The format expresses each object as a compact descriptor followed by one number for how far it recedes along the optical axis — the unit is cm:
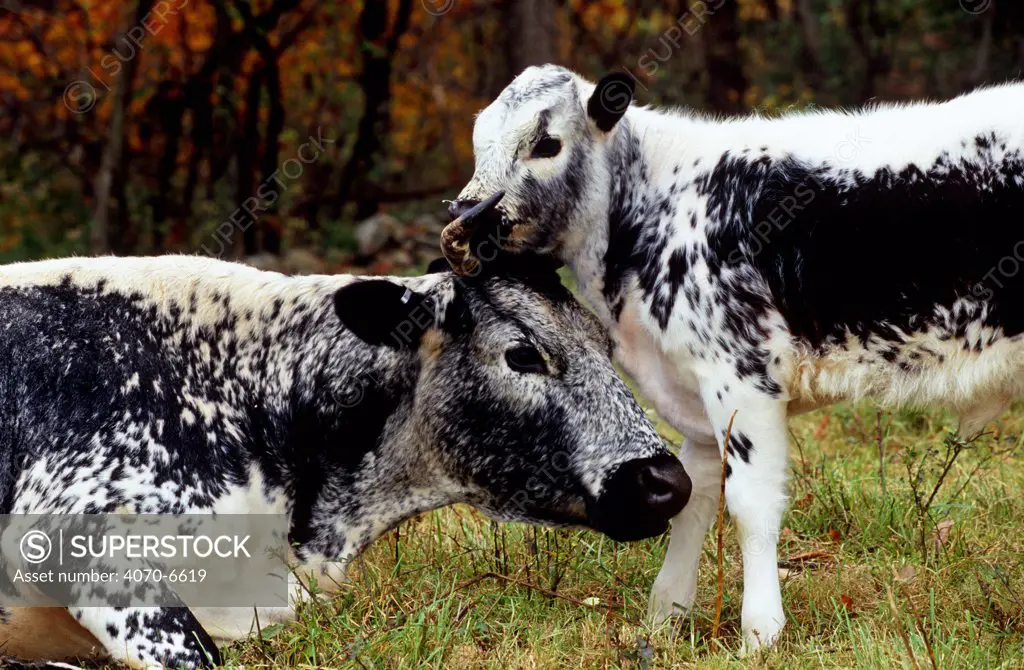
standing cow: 414
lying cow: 413
